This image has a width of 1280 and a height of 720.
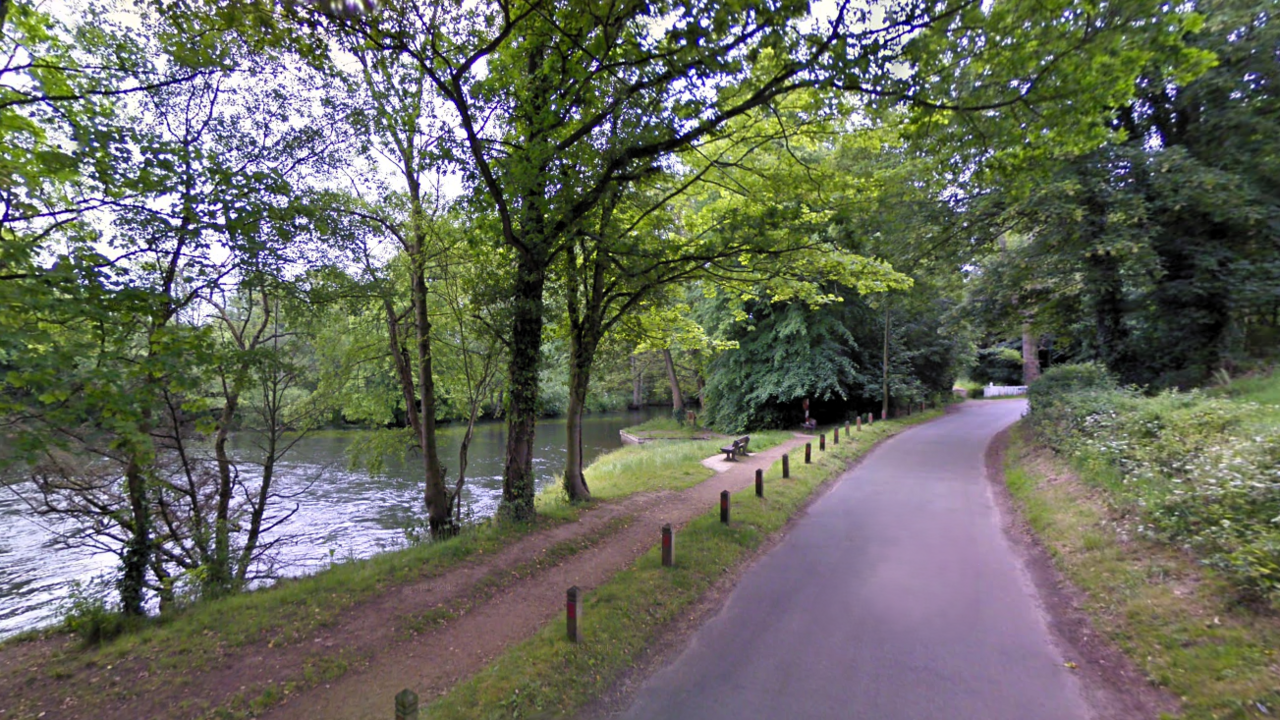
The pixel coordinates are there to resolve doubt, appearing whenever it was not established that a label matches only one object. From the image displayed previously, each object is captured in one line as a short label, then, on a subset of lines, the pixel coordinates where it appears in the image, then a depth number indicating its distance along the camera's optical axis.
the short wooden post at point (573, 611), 5.17
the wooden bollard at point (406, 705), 3.43
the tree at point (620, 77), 5.42
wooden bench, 16.81
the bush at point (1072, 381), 13.75
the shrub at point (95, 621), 5.43
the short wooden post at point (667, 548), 7.04
